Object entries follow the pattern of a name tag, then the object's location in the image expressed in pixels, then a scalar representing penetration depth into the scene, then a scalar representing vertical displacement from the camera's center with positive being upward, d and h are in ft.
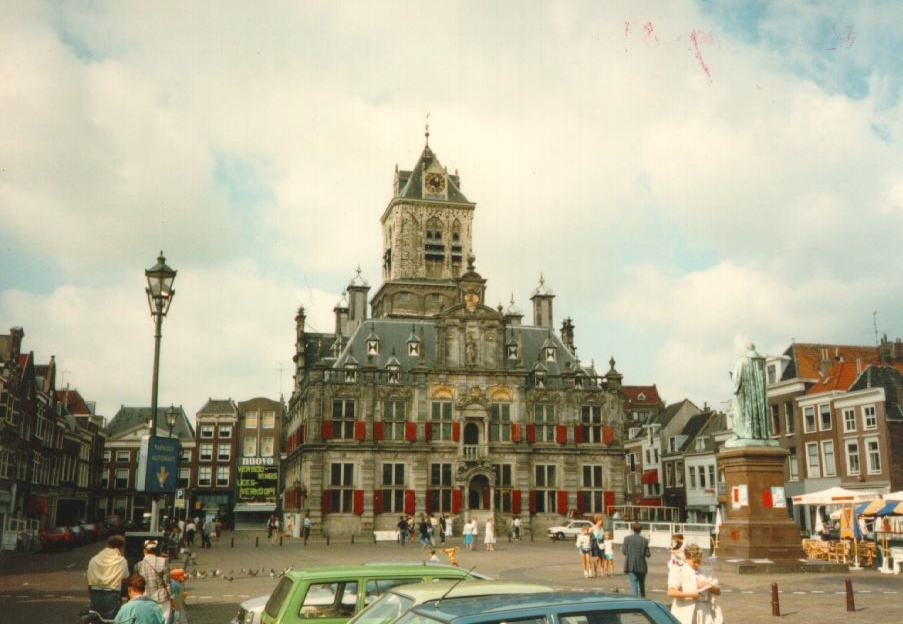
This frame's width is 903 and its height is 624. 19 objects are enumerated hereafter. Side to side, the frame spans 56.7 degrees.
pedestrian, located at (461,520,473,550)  128.57 -7.07
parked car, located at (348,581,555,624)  26.17 -3.33
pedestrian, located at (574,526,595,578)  79.92 -5.71
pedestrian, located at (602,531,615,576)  79.41 -6.10
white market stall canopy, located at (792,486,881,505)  91.89 -1.05
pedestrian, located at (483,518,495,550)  128.36 -7.20
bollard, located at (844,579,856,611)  51.90 -6.74
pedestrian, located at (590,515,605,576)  78.28 -4.62
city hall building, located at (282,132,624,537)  176.86 +13.03
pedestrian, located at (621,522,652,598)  56.03 -4.71
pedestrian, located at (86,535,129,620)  37.40 -4.04
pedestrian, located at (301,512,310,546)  158.61 -8.07
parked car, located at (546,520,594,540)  168.33 -8.55
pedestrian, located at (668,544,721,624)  34.94 -4.24
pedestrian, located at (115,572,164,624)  26.61 -3.93
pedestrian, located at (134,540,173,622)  40.24 -4.27
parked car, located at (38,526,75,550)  134.82 -8.10
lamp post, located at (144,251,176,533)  54.44 +12.63
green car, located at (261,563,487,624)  32.01 -3.94
